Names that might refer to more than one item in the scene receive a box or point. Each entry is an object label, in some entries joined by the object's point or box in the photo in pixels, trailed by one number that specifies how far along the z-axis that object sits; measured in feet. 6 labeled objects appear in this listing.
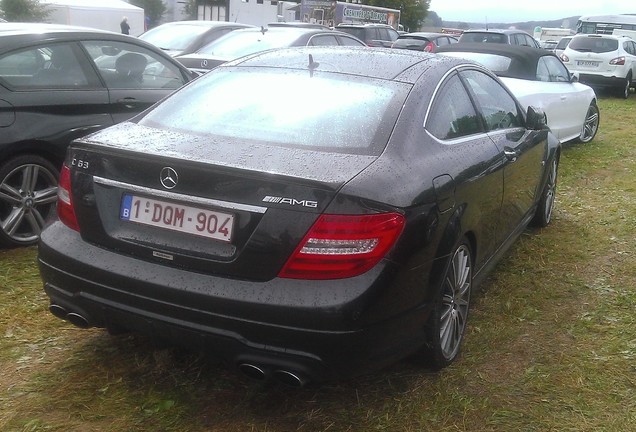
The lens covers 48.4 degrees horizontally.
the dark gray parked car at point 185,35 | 35.87
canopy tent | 82.43
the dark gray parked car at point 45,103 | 14.87
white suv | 56.95
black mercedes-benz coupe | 8.49
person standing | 79.41
